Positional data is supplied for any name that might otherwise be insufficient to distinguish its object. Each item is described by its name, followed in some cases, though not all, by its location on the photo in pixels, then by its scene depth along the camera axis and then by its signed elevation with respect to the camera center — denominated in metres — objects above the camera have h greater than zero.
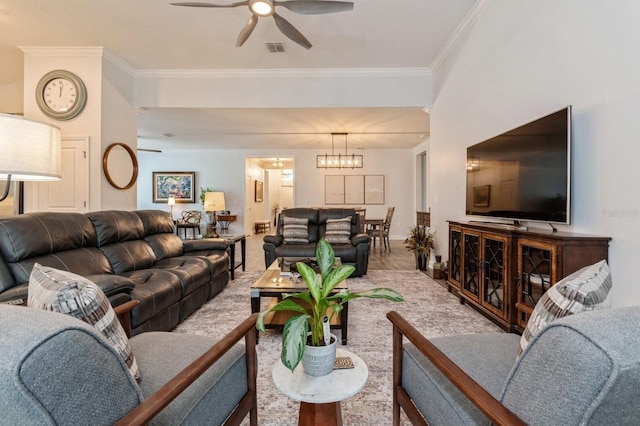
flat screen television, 2.02 +0.32
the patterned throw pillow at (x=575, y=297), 0.86 -0.25
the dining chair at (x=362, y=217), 6.78 -0.15
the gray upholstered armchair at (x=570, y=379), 0.51 -0.32
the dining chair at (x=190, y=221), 7.99 -0.31
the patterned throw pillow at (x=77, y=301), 0.83 -0.26
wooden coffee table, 2.24 -0.65
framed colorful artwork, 8.76 +0.70
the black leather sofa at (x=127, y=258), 1.93 -0.43
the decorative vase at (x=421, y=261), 4.57 -0.77
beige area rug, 1.53 -1.00
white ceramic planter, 1.04 -0.53
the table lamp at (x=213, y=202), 5.97 +0.16
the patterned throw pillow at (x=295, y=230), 4.51 -0.30
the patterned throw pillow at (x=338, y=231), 4.47 -0.31
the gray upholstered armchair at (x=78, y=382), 0.50 -0.34
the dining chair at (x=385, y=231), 6.80 -0.46
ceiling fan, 2.44 +1.71
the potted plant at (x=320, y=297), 1.00 -0.31
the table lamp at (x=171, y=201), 7.69 +0.22
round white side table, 0.98 -0.60
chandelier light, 7.27 +1.32
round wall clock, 3.96 +1.53
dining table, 6.74 -0.29
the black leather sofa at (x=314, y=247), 4.13 -0.54
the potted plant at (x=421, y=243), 4.45 -0.48
